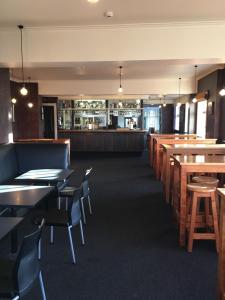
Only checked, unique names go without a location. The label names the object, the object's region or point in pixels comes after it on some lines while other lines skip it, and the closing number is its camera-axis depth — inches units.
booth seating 212.8
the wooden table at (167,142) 258.2
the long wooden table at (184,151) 191.8
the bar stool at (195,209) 122.0
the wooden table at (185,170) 126.2
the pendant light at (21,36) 196.4
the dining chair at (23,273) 65.9
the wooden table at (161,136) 313.5
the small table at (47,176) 143.7
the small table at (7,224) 75.2
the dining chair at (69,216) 111.7
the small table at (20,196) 99.5
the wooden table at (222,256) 79.6
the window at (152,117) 666.8
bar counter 436.5
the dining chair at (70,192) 146.5
